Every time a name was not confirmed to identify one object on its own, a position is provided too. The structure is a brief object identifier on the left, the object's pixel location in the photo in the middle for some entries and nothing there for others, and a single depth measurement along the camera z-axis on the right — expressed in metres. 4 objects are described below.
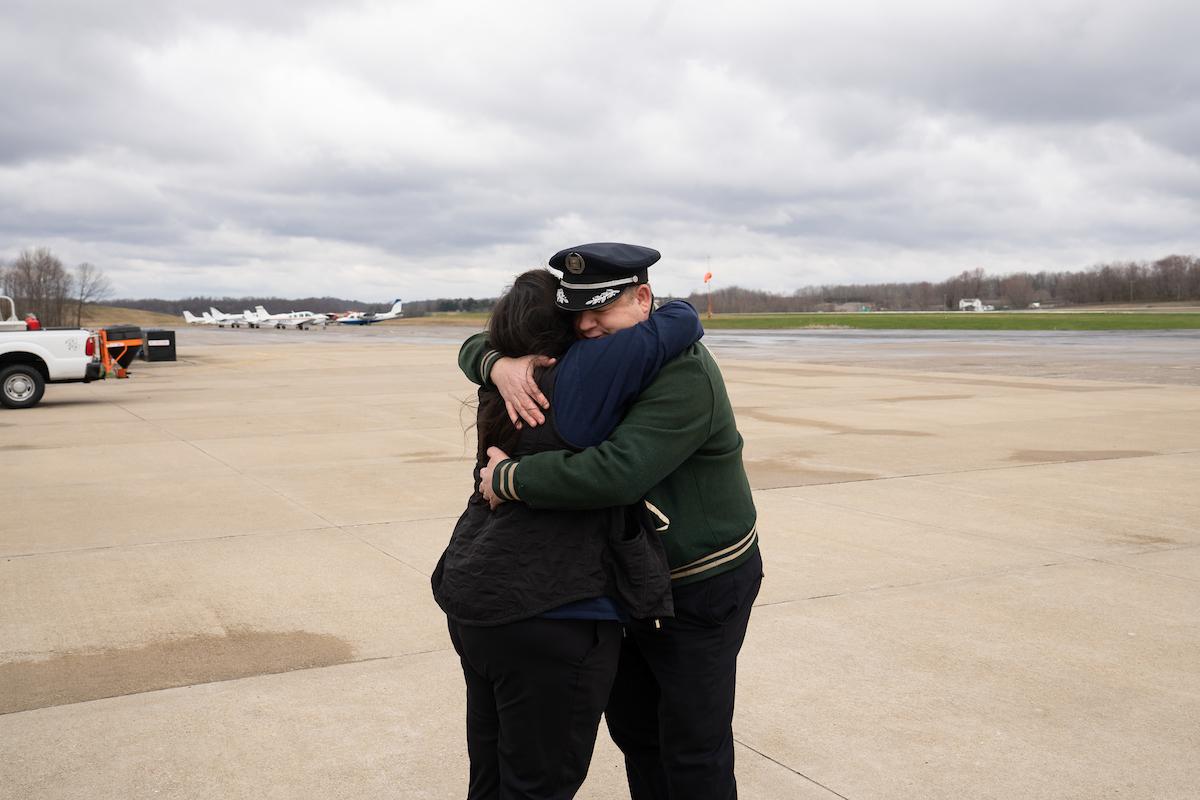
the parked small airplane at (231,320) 116.42
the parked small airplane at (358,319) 110.62
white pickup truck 17.36
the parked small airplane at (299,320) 98.06
